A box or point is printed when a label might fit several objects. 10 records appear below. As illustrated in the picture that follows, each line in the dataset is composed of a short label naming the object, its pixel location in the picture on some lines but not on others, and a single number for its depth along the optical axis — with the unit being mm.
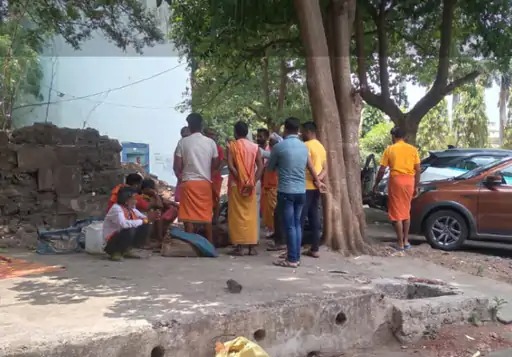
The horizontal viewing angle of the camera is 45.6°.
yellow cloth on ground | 4238
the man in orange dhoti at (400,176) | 8672
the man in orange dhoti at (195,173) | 7418
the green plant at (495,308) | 6277
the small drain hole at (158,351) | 4445
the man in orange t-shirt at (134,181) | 7621
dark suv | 10914
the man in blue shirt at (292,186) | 6859
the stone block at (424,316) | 5809
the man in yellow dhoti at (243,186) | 7355
